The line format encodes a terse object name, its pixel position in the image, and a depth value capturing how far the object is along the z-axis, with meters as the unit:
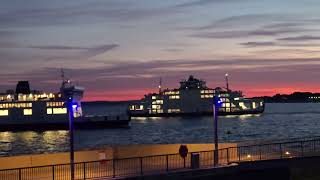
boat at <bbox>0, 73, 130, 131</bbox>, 137.38
